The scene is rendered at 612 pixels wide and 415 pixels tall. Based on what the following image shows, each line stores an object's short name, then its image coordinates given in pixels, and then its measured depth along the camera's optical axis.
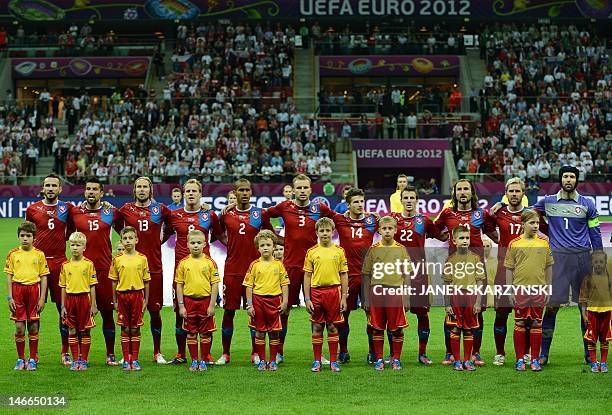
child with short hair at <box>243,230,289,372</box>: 10.77
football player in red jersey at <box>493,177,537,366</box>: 10.98
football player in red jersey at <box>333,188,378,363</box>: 11.23
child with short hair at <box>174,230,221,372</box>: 10.81
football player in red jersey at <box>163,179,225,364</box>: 11.26
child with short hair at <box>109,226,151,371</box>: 10.87
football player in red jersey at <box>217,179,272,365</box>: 11.38
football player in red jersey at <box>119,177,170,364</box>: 11.36
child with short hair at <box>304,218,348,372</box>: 10.76
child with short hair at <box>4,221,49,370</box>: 10.88
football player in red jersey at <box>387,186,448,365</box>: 11.12
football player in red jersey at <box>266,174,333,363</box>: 11.34
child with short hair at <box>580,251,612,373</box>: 10.75
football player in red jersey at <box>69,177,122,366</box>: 11.27
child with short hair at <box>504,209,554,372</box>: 10.77
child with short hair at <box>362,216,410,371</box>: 10.83
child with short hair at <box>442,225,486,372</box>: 10.80
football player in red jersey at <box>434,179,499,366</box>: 11.15
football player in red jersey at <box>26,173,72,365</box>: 11.36
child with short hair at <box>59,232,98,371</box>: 10.84
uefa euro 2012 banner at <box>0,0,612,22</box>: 44.69
